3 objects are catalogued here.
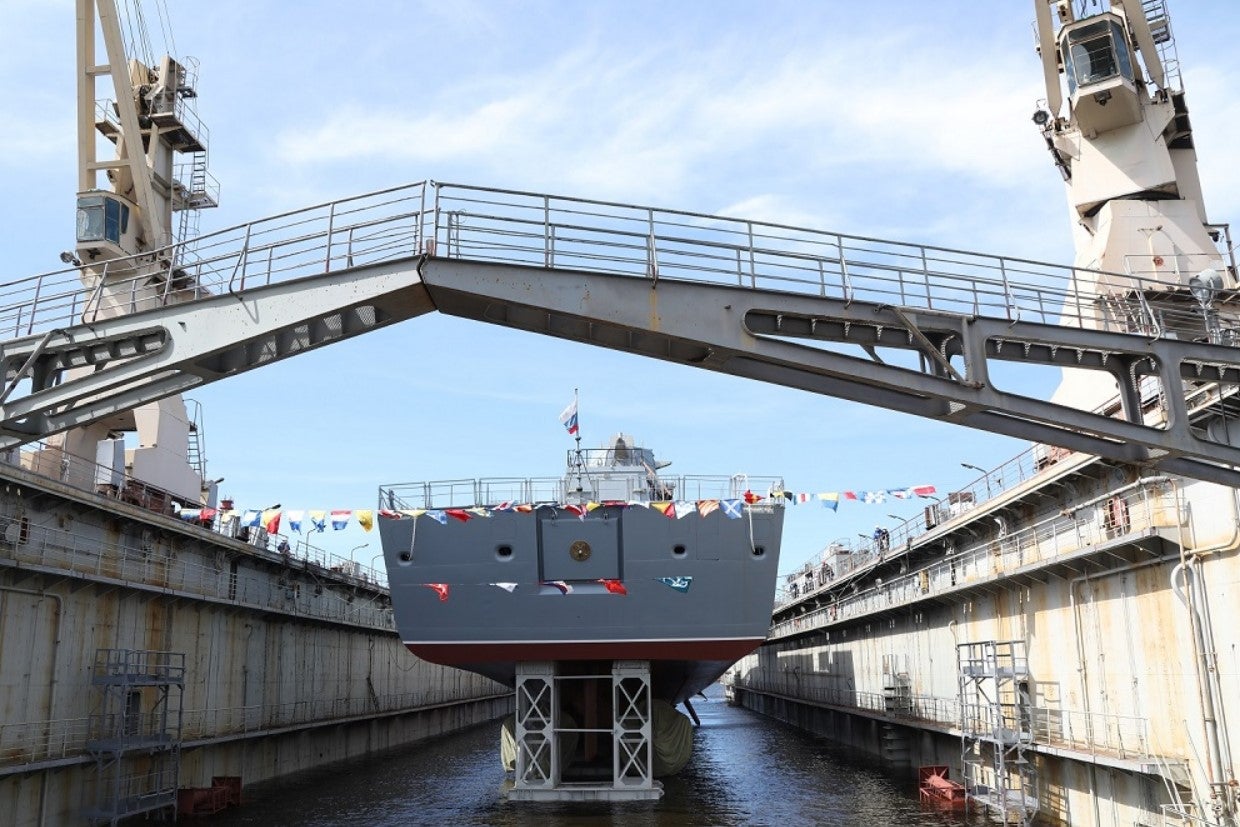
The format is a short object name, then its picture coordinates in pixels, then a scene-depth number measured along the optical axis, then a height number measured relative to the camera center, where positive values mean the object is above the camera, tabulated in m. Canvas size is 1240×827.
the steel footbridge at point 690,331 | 12.07 +3.79
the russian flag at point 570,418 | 24.59 +5.25
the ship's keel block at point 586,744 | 23.31 -2.77
